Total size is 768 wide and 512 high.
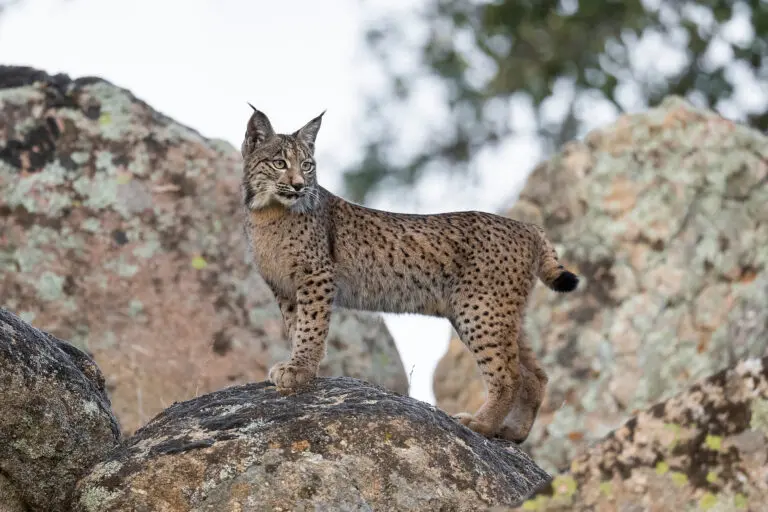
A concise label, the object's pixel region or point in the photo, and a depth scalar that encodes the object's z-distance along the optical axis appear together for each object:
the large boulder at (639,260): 24.97
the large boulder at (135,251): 20.84
